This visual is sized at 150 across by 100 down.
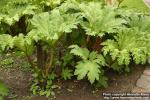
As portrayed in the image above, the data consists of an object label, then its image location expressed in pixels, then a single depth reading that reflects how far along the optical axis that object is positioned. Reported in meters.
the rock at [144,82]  4.84
